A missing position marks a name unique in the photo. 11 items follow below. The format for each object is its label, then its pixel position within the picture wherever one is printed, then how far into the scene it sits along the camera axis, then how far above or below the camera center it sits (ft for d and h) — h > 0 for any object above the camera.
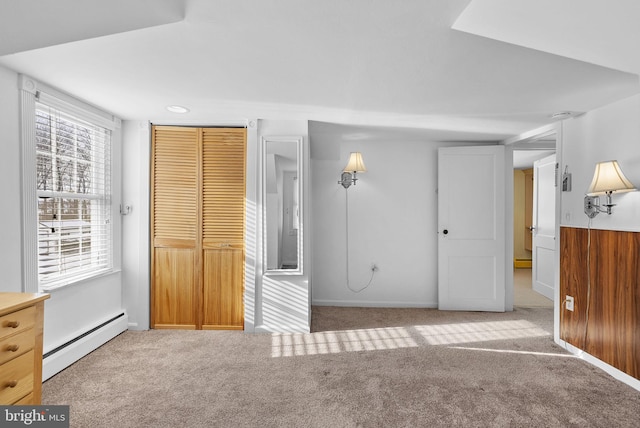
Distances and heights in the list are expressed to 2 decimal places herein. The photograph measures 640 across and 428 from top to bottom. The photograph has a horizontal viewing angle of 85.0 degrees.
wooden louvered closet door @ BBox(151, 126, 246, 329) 12.39 -0.33
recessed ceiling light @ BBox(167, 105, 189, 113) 10.78 +3.24
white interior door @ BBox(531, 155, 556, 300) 17.19 -0.71
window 9.02 +0.46
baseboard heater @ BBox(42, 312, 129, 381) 8.89 -3.83
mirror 12.19 +0.31
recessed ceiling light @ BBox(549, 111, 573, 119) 10.56 +3.03
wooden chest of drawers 5.36 -2.19
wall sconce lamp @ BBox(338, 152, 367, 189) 14.65 +1.98
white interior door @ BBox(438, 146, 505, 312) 14.92 -0.68
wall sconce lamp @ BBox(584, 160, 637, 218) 8.55 +0.77
